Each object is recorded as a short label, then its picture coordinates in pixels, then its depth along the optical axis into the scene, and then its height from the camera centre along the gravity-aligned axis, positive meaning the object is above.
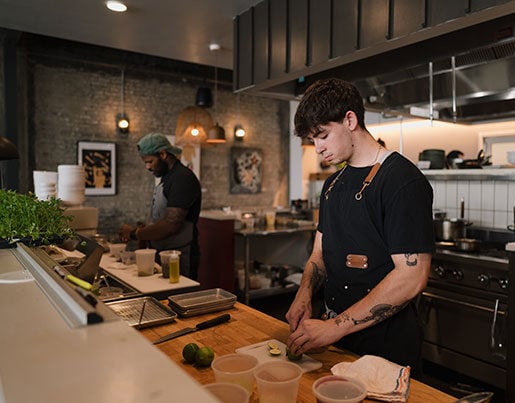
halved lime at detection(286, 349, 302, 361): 1.53 -0.60
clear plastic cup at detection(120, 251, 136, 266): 3.09 -0.51
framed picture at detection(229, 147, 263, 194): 8.46 +0.36
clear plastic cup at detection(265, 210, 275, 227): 6.76 -0.48
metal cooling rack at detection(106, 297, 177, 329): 1.89 -0.59
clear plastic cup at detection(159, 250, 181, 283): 2.54 -0.47
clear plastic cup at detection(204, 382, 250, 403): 0.98 -0.47
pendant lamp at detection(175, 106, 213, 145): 6.01 +0.88
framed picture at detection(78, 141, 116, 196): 6.81 +0.34
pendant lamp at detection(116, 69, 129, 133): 7.05 +1.13
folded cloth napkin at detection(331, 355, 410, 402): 1.25 -0.58
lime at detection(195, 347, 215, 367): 1.46 -0.58
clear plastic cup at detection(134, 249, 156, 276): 2.72 -0.47
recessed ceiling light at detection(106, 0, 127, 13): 3.68 +1.58
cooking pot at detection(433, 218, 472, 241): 4.03 -0.37
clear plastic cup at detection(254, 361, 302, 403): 1.11 -0.50
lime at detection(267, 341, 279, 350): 1.61 -0.60
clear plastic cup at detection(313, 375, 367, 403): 1.05 -0.50
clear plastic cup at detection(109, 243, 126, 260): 3.27 -0.47
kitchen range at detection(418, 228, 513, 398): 3.22 -0.98
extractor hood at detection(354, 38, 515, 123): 3.02 +0.89
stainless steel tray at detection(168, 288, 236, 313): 2.06 -0.57
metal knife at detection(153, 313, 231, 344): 1.73 -0.60
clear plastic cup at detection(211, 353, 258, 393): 1.15 -0.50
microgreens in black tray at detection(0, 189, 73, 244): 1.91 -0.15
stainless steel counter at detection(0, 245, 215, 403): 0.69 -0.33
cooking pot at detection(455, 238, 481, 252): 3.67 -0.47
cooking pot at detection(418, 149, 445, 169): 4.78 +0.35
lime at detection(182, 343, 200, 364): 1.50 -0.58
